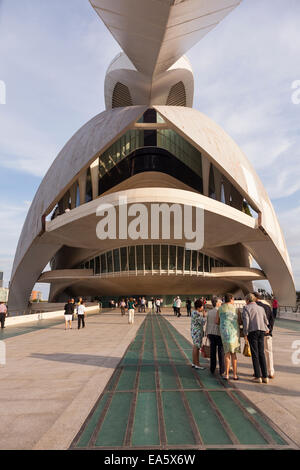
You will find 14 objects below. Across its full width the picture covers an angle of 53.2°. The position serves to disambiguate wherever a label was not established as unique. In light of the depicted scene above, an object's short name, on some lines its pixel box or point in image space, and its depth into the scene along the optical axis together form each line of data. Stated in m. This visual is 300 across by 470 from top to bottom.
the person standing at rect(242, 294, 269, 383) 4.93
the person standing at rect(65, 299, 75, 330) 13.44
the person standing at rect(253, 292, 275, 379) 5.17
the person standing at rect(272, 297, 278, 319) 17.52
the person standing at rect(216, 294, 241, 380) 5.03
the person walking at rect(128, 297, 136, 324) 15.64
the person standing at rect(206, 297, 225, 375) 5.37
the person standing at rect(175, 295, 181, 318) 20.97
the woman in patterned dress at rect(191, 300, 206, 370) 5.71
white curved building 25.84
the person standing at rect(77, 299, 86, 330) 13.41
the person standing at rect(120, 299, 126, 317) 22.73
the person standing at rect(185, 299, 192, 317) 21.50
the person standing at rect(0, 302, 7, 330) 13.44
